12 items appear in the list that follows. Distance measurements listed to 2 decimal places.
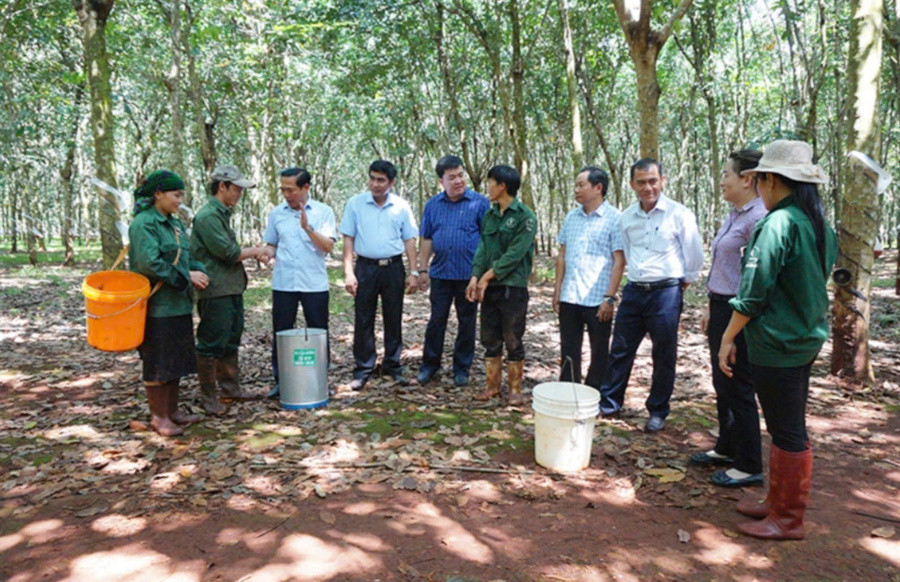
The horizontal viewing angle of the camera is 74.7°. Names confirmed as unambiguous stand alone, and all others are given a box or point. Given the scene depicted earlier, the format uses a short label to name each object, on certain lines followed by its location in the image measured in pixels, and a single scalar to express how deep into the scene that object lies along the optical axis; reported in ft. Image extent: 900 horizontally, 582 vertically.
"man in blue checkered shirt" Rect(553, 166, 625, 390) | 15.81
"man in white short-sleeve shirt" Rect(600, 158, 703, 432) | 14.70
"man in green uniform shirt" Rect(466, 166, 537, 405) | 16.71
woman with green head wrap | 14.15
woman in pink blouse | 12.26
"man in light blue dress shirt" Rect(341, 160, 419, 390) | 18.67
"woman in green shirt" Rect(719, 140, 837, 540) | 9.60
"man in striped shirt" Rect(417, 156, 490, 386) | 18.95
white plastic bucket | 12.44
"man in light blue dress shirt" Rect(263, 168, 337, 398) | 17.98
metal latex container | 16.74
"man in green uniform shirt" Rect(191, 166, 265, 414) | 16.14
